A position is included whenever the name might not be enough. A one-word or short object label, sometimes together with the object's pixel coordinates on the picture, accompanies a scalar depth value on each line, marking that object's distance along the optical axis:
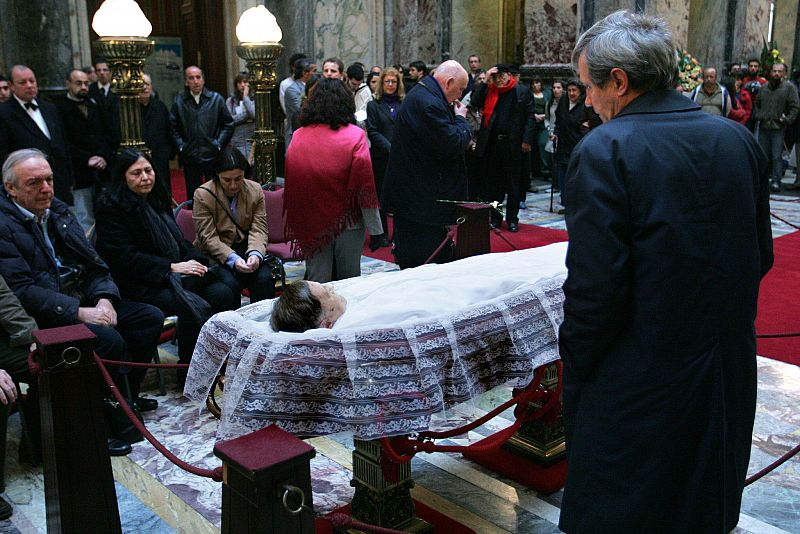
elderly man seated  4.20
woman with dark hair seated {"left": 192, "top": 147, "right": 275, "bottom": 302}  5.55
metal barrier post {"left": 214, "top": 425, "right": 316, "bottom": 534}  2.10
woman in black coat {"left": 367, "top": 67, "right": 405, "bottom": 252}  8.70
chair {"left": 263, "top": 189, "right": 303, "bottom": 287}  6.52
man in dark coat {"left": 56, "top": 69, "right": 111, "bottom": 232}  8.64
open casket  2.85
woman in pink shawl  5.75
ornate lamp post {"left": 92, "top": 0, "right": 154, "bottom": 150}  5.77
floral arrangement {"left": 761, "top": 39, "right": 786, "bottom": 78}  13.76
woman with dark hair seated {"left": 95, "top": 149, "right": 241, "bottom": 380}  4.96
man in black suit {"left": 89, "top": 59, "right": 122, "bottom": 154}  8.83
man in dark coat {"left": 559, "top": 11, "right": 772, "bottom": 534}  2.14
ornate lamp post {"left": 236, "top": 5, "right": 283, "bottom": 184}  6.92
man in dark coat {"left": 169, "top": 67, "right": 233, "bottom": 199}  9.14
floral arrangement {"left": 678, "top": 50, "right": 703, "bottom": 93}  12.19
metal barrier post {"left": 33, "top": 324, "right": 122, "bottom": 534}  3.03
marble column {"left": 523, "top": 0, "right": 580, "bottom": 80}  12.59
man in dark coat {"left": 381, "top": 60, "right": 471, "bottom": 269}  5.96
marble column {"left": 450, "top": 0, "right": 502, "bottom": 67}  15.40
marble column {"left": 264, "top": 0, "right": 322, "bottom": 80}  13.12
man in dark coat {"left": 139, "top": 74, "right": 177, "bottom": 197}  8.96
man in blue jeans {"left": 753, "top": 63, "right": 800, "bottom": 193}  12.33
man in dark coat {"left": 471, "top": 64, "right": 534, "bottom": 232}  9.28
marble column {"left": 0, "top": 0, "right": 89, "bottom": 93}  10.55
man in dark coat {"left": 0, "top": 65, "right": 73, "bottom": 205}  7.76
